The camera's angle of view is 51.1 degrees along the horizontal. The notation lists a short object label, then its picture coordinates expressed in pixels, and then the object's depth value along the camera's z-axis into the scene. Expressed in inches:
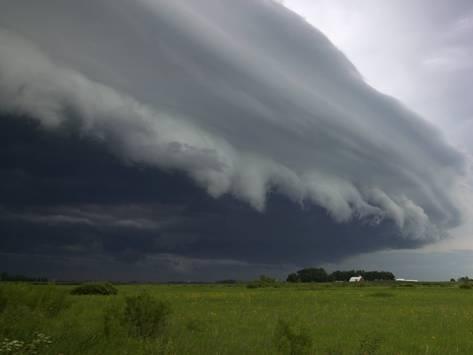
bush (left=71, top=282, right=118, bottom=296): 2201.8
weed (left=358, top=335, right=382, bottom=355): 544.4
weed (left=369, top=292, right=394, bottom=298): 2048.0
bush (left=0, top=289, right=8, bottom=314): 749.5
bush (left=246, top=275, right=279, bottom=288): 3716.5
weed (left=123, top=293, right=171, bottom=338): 657.6
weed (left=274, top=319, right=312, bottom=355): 485.4
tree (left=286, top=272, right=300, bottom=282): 6755.9
